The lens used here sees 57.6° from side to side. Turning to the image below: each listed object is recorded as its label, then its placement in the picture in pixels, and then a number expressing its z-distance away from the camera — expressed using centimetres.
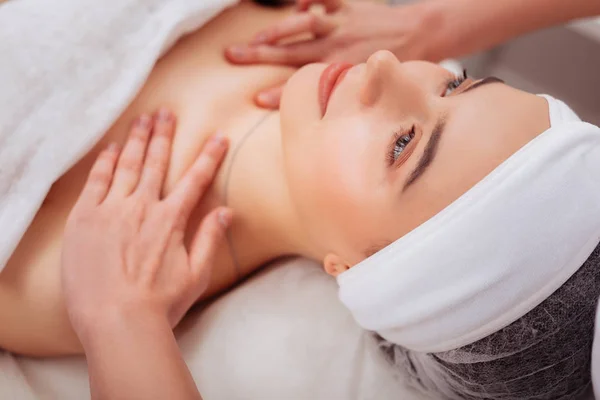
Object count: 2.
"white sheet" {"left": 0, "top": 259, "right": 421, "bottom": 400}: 92
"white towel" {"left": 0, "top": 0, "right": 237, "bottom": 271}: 86
